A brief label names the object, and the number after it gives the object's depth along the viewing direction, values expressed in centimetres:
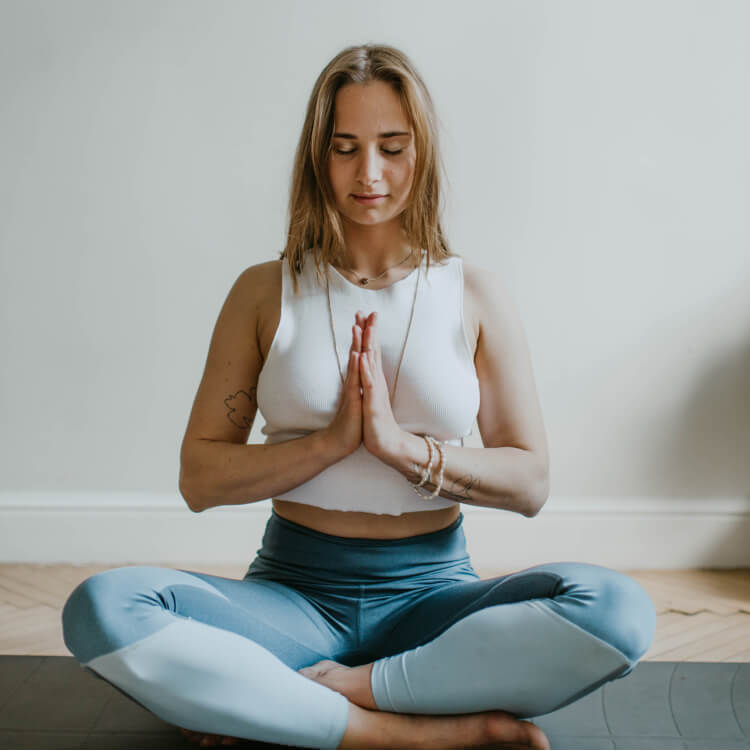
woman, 146
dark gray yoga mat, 171
